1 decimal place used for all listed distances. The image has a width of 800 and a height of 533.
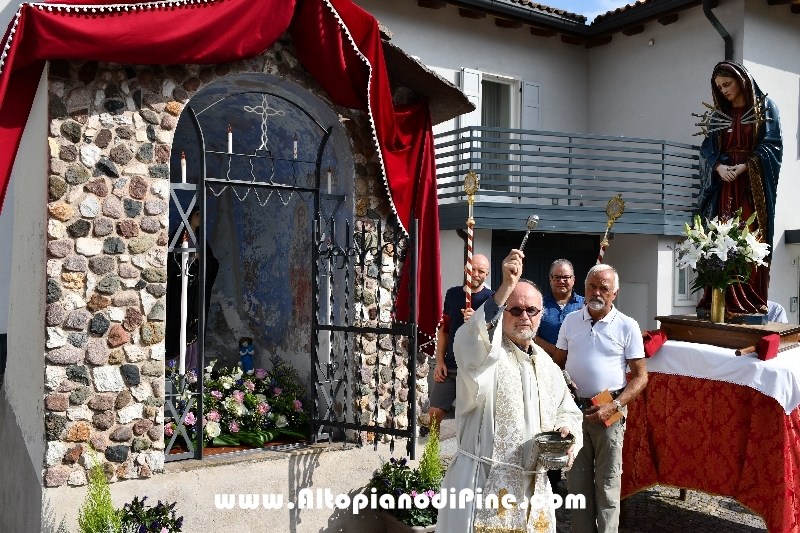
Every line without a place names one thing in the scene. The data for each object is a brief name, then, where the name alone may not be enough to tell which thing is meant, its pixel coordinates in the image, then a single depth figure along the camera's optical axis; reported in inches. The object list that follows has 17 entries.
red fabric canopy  169.6
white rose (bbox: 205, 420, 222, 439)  218.2
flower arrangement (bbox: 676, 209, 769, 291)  217.5
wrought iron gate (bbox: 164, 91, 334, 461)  201.8
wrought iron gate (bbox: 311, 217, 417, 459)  224.2
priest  136.9
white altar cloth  204.1
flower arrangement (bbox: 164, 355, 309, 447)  223.9
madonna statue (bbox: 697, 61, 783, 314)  228.4
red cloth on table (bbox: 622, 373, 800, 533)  203.0
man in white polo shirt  194.9
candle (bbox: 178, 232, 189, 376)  205.9
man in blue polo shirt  229.5
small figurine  282.0
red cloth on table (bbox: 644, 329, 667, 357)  225.8
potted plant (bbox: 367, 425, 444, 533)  210.5
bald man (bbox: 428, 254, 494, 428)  236.4
